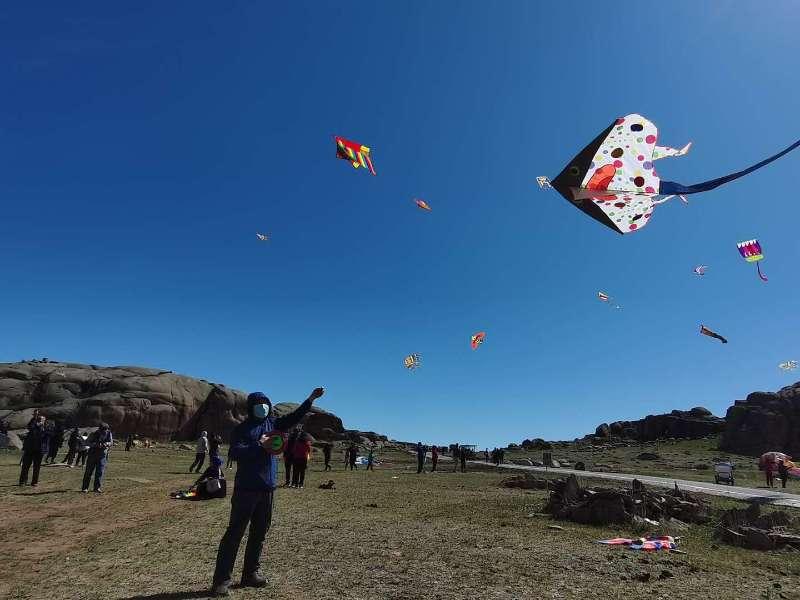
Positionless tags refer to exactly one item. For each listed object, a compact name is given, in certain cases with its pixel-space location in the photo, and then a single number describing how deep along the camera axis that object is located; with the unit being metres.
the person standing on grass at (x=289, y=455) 21.69
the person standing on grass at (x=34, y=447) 17.61
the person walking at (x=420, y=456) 36.16
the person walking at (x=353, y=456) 35.70
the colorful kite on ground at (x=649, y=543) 9.96
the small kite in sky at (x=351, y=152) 16.31
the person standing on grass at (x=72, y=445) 26.55
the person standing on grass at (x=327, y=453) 32.87
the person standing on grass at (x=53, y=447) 27.08
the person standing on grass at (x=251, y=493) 6.70
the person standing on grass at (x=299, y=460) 21.36
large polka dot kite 9.63
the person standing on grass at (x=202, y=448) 25.53
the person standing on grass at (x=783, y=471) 28.39
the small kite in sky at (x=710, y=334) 16.49
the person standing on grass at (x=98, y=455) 16.69
